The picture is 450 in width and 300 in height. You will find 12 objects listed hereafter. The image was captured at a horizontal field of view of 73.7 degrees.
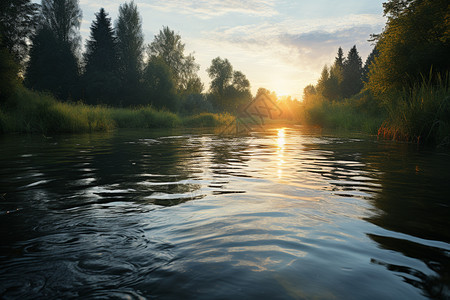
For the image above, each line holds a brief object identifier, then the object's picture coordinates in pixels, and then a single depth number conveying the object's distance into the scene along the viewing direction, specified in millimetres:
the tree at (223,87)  76750
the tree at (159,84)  41156
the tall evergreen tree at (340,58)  73838
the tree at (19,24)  29516
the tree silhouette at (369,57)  69538
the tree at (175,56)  56938
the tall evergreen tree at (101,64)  38344
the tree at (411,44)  12734
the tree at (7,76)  16859
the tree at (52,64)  38750
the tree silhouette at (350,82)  60281
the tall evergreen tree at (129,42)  44719
